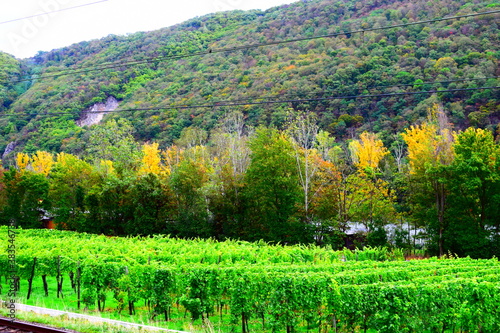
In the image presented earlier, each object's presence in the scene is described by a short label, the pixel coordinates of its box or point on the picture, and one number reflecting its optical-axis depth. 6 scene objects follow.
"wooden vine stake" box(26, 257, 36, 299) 15.33
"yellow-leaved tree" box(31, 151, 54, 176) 60.75
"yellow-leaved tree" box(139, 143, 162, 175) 49.71
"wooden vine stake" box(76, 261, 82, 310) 14.65
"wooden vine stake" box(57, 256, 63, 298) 15.39
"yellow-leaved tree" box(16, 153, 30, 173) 58.17
